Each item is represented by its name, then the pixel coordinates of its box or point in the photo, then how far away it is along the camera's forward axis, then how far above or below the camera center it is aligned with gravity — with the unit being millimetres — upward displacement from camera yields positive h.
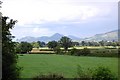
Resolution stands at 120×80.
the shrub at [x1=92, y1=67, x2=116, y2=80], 14018 -2386
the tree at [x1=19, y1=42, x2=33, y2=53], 76788 -1314
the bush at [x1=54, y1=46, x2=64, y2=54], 76180 -3011
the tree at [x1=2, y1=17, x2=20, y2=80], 11944 -772
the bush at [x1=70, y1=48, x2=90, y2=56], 63300 -2858
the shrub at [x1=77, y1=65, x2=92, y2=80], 15032 -2739
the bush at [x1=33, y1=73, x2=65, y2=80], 15930 -3044
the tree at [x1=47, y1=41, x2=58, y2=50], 91646 +62
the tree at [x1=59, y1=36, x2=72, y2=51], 89321 +1090
